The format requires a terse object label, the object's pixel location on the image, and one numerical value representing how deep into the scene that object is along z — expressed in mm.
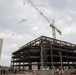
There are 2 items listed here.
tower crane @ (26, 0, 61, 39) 61630
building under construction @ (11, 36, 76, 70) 42319
